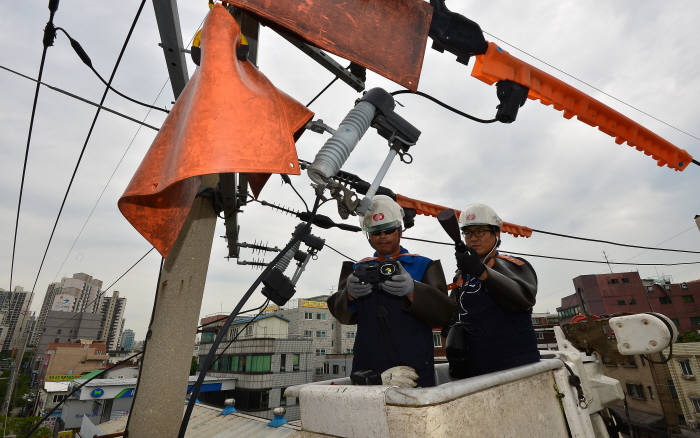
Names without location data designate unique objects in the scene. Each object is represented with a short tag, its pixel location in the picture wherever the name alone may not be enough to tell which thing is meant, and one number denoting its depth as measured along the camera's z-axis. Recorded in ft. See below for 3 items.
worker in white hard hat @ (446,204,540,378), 7.80
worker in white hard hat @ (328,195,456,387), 6.83
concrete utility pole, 8.35
